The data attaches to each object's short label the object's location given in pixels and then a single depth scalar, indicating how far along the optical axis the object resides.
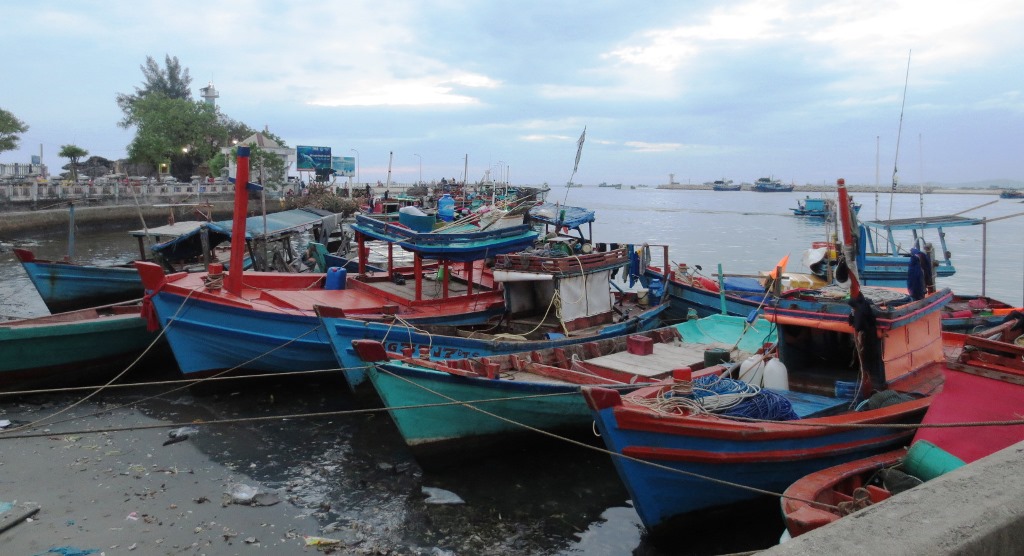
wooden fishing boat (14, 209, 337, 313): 16.30
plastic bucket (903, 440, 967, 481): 5.57
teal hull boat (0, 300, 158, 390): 10.93
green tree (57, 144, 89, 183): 45.91
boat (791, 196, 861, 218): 60.15
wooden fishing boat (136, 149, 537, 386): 10.64
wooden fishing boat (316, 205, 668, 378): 9.81
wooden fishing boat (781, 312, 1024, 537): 5.41
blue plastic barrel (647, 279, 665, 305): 14.20
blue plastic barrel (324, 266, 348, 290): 12.90
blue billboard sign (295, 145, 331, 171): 58.91
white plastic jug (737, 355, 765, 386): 8.00
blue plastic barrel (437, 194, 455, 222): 21.22
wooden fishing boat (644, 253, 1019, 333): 13.05
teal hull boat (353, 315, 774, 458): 8.00
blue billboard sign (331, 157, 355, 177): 67.56
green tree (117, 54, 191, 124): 73.00
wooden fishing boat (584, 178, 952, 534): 6.20
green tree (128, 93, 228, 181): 53.94
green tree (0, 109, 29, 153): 42.19
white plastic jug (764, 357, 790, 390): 7.81
